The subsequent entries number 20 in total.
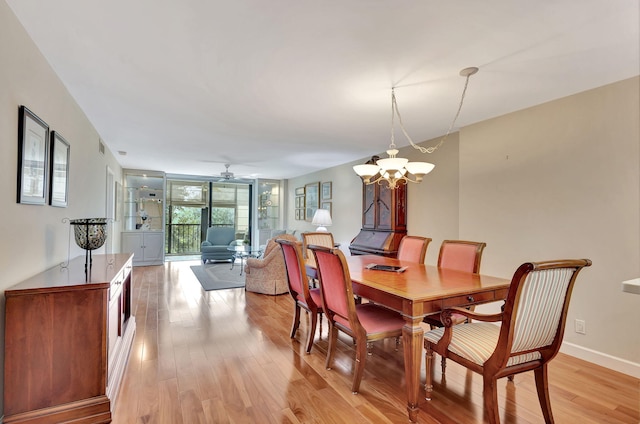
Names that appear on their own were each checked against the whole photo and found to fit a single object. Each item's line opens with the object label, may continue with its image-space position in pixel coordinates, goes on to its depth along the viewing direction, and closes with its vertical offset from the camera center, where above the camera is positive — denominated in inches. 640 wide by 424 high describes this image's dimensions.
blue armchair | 290.5 -29.4
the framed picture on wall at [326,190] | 265.3 +22.7
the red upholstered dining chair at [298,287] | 109.0 -27.2
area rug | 207.9 -47.0
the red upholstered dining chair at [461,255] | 107.5 -13.8
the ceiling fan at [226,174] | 259.8 +35.7
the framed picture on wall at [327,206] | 262.4 +9.0
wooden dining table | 73.7 -19.7
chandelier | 102.9 +17.2
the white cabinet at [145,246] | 276.8 -29.1
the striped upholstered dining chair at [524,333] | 61.5 -24.5
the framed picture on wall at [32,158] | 72.4 +13.9
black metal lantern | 85.5 -5.6
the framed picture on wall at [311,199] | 284.5 +16.7
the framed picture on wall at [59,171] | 91.9 +13.4
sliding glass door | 339.3 +5.1
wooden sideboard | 64.4 -30.4
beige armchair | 185.9 -34.4
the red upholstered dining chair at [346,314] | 83.4 -30.3
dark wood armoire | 179.6 -2.6
